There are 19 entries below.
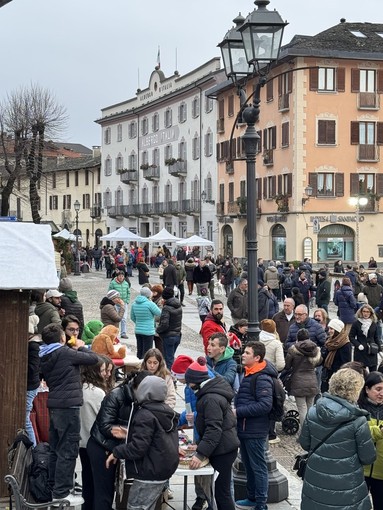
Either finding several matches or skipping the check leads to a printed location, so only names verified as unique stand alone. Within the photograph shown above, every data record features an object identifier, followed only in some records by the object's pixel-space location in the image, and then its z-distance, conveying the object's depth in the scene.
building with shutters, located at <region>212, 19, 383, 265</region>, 44.53
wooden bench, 6.11
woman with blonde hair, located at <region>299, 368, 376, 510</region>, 5.96
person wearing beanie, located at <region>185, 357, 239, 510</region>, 6.70
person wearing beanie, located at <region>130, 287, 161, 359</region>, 14.45
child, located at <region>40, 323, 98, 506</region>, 7.32
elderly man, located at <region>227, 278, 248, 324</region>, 15.33
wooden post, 7.48
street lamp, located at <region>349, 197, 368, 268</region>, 40.31
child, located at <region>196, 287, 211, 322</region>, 15.98
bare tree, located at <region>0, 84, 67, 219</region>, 41.27
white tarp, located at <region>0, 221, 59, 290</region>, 7.27
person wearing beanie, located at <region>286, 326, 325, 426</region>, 10.68
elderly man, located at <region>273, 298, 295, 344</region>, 13.41
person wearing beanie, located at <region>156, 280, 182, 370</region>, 13.80
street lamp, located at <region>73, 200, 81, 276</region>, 46.97
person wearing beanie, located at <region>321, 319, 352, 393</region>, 11.41
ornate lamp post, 8.41
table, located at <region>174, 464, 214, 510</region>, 6.88
